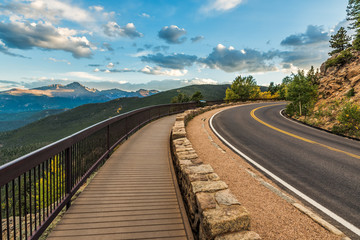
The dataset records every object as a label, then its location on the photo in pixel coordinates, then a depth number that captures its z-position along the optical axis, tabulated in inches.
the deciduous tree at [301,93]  694.0
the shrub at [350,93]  585.0
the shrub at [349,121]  439.2
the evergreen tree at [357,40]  799.7
